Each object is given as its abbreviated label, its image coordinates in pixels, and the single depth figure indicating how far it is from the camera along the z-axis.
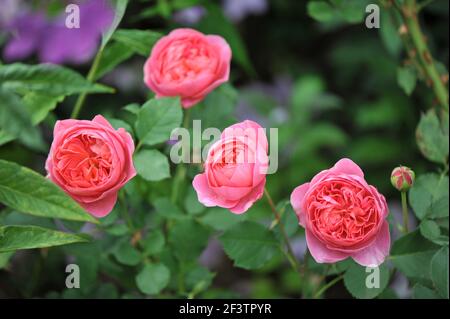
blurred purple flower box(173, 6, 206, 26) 1.52
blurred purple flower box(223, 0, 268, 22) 1.88
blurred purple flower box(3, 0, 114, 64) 1.52
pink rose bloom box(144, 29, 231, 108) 0.90
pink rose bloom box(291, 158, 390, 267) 0.79
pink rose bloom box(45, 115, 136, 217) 0.81
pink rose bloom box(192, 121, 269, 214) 0.80
